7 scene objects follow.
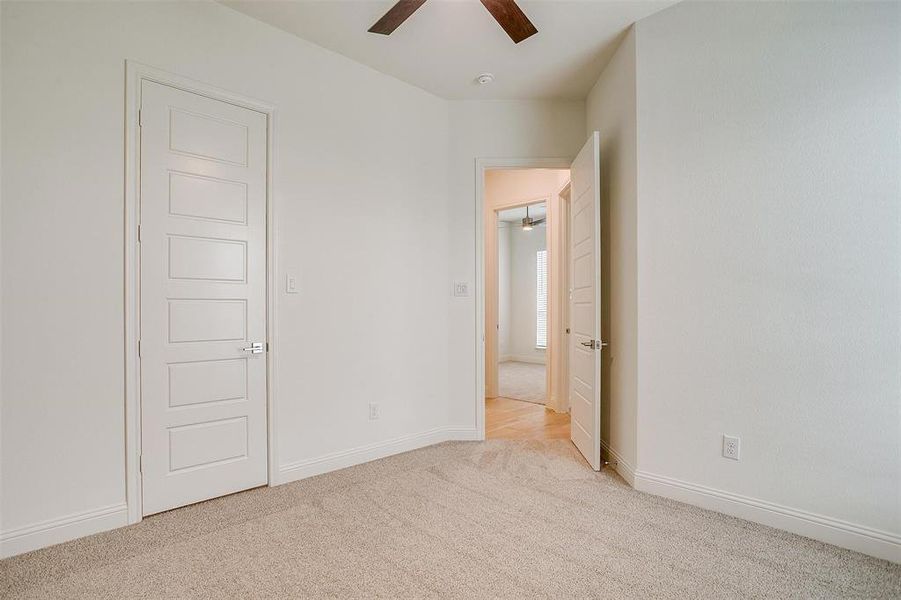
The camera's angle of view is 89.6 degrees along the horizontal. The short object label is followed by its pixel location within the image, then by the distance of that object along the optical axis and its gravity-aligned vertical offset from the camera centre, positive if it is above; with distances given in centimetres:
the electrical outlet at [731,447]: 237 -76
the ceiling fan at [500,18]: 213 +142
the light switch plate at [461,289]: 373 +12
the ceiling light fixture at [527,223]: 770 +137
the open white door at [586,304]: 297 +0
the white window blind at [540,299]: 858 +9
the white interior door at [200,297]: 235 +4
